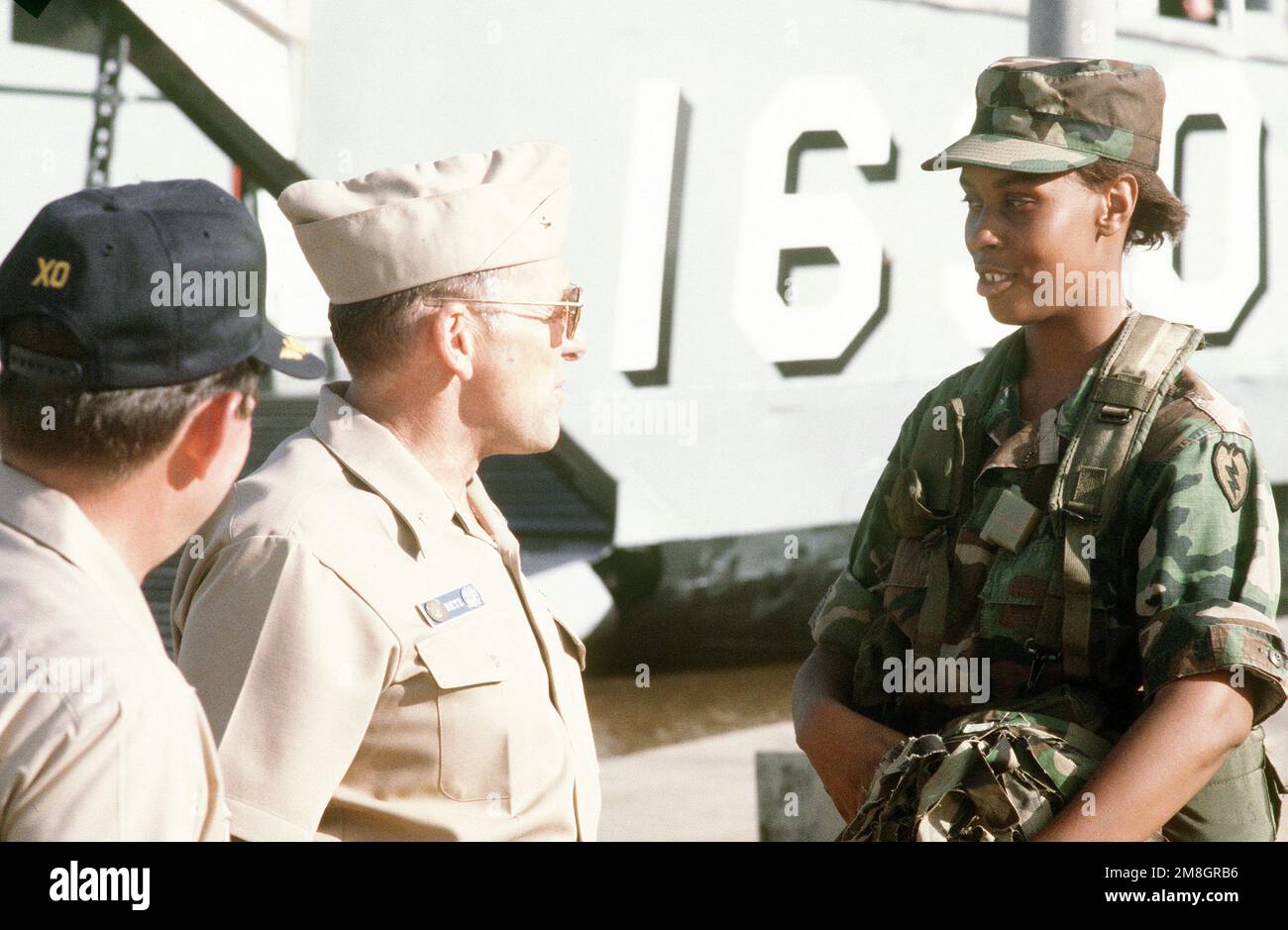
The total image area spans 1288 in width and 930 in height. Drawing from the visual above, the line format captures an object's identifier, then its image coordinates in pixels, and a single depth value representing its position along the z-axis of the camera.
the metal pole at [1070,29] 5.96
